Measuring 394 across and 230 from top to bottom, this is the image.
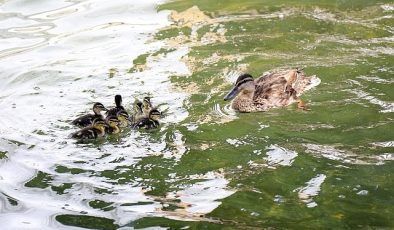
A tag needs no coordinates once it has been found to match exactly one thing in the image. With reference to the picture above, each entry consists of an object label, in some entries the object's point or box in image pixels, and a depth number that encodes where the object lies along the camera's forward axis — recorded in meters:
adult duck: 16.48
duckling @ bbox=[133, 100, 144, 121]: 15.15
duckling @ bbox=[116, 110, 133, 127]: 14.98
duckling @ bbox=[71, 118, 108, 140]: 14.34
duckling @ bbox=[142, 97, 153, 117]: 15.34
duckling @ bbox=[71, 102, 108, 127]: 14.95
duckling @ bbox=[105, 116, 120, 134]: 14.70
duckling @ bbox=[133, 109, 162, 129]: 14.70
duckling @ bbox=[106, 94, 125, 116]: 15.05
